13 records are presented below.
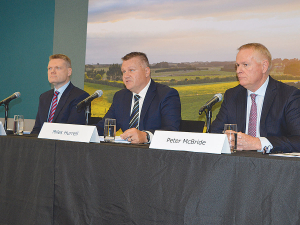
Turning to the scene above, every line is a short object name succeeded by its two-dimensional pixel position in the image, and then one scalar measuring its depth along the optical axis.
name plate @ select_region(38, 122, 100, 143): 1.75
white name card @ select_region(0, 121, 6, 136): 2.10
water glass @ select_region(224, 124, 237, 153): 1.54
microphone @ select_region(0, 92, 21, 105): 2.62
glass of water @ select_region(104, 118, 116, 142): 1.88
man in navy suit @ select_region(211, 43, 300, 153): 2.23
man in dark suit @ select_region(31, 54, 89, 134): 3.04
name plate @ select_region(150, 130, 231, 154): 1.38
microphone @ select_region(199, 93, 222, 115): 1.95
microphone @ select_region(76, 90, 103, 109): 2.21
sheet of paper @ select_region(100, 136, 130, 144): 1.93
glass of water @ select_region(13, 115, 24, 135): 2.24
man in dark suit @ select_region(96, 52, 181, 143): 2.61
